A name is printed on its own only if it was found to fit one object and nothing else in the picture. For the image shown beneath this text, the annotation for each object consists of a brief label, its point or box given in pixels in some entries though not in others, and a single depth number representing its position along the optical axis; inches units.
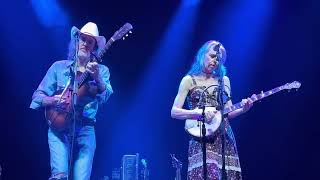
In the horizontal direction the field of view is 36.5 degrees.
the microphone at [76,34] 197.9
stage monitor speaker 305.0
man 210.8
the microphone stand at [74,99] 180.2
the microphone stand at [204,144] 196.4
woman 207.0
